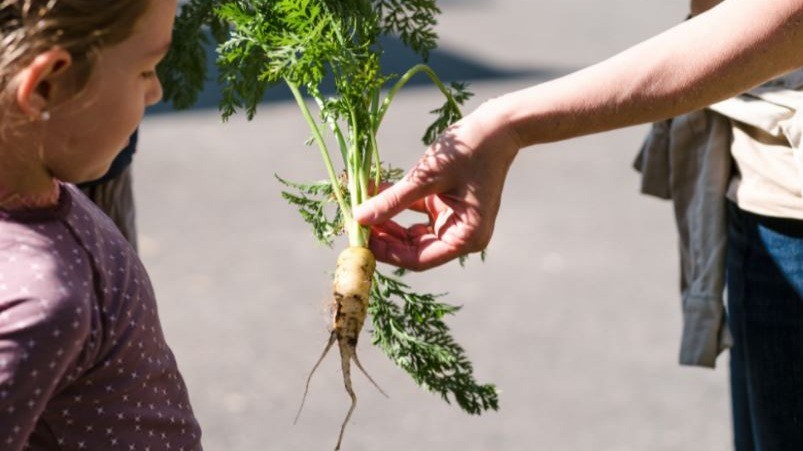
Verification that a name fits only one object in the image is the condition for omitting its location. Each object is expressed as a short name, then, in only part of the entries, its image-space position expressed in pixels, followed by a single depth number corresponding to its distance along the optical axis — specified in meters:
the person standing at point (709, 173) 2.51
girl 2.27
